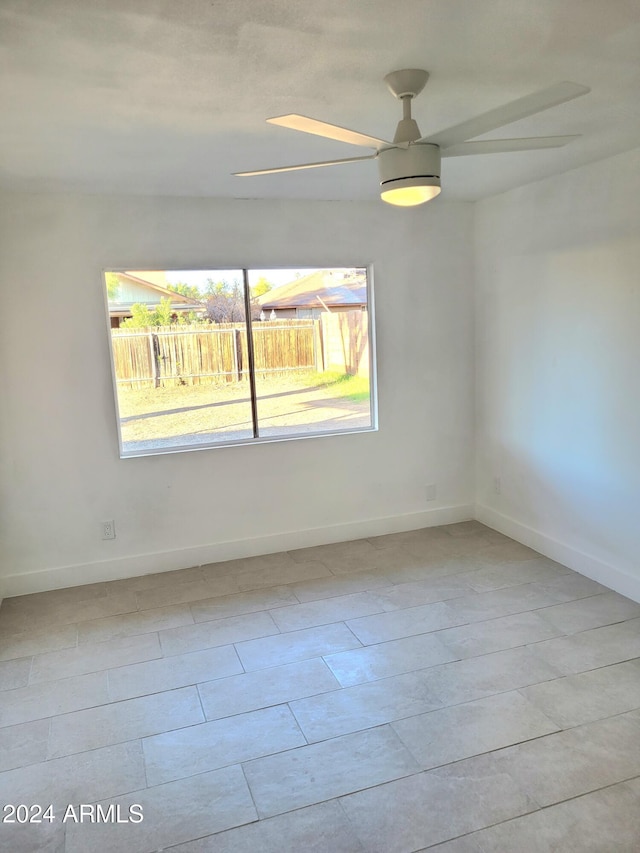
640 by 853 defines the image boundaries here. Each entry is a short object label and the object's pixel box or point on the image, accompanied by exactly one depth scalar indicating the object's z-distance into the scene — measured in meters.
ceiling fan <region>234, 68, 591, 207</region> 1.94
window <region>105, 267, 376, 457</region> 3.74
